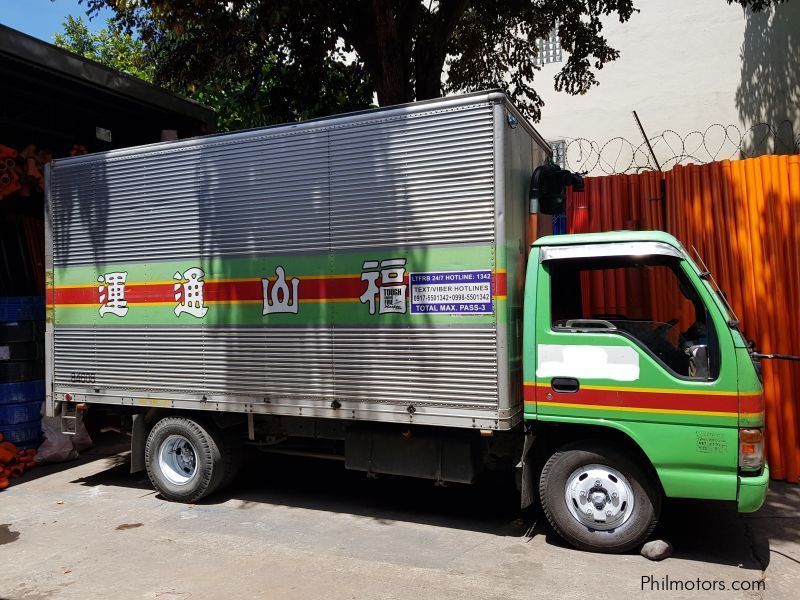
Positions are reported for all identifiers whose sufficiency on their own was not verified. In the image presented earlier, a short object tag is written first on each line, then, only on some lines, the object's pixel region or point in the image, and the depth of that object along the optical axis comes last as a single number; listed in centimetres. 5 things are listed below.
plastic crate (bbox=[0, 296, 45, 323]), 839
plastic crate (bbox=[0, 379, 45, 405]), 827
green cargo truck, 491
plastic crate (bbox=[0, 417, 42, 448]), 823
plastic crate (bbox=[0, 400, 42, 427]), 821
